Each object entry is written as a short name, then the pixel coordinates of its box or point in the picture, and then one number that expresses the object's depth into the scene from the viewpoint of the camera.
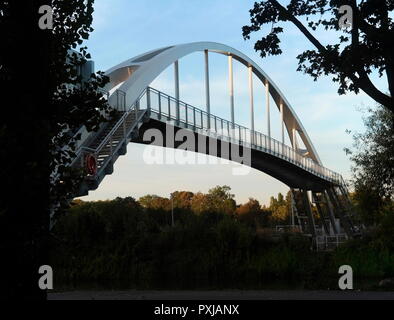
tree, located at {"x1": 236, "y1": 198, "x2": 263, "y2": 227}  81.94
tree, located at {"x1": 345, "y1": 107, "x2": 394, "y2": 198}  27.84
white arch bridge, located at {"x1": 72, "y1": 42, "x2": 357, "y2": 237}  18.08
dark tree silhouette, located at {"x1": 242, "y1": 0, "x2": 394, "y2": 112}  8.34
